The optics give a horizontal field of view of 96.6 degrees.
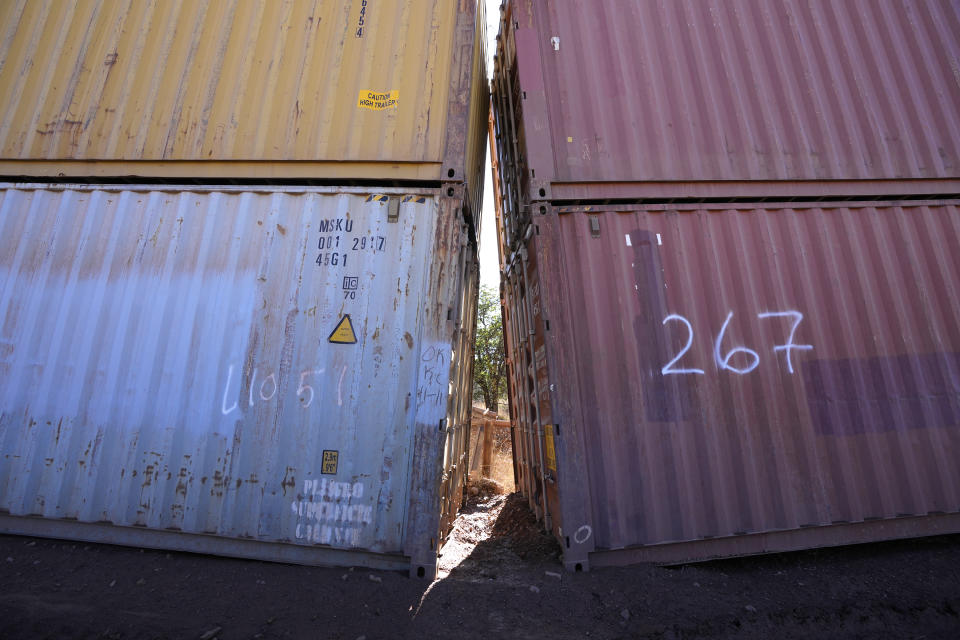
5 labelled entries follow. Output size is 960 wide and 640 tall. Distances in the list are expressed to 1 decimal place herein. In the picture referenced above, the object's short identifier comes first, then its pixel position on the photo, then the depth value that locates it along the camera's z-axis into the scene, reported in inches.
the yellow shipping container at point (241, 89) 152.9
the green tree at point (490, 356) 631.8
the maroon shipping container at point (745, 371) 130.4
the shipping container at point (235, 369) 126.5
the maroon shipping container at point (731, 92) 156.4
